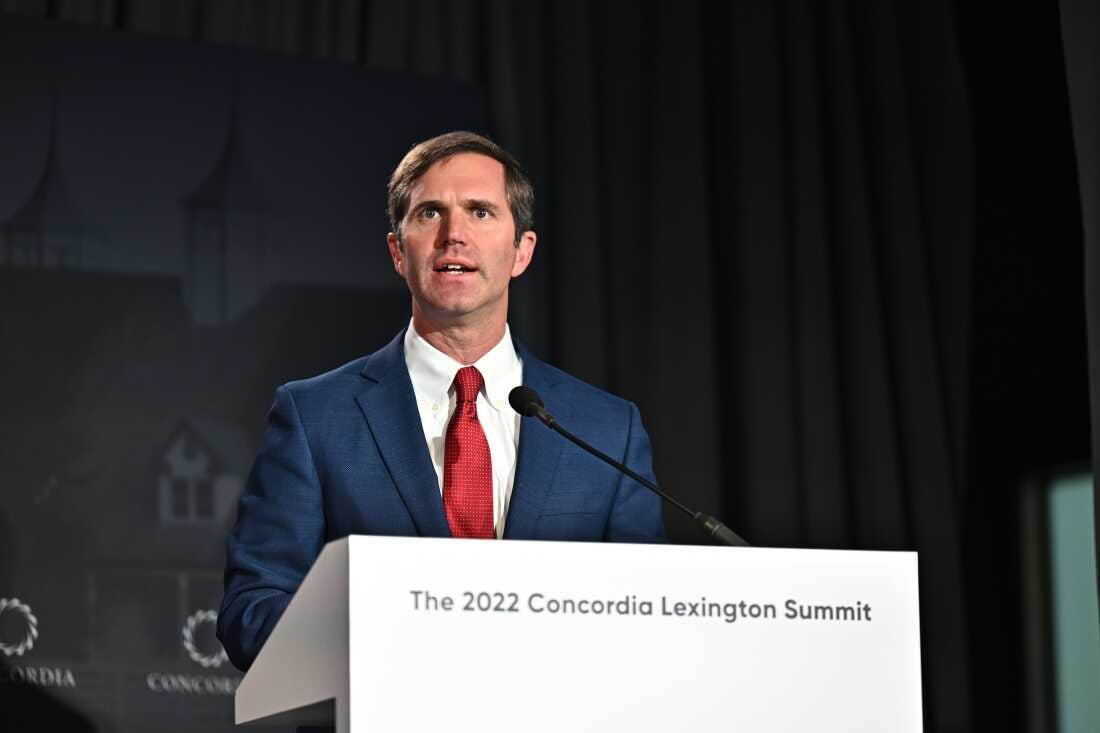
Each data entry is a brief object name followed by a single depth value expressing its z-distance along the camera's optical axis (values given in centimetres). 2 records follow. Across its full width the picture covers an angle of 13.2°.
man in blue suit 530
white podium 470
